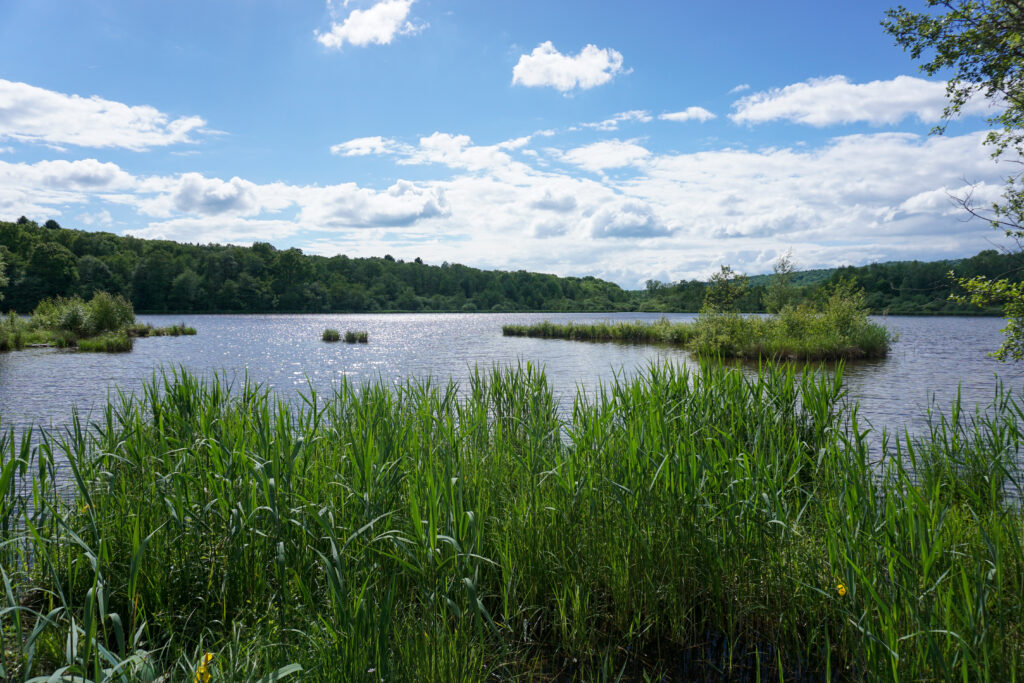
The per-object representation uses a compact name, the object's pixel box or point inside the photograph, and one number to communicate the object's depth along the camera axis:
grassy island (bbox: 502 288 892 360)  26.55
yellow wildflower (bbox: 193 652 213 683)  2.30
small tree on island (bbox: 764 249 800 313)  41.59
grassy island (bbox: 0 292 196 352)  32.12
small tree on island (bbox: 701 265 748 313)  31.14
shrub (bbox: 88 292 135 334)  38.00
